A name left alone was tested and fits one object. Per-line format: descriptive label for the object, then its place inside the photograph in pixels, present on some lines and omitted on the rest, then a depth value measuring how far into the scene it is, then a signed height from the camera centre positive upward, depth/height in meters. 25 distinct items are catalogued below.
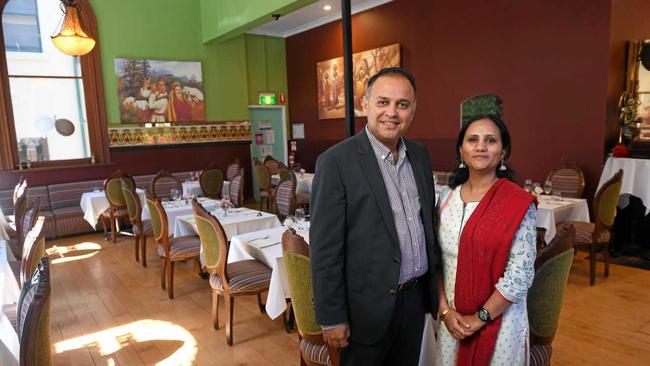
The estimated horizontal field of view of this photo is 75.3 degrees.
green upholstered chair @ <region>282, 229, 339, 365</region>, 2.09 -0.84
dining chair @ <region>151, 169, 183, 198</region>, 6.22 -0.76
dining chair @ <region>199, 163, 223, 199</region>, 6.79 -0.80
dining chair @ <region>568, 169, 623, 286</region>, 4.03 -0.97
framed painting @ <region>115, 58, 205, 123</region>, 7.53 +0.80
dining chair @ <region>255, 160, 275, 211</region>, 7.54 -0.92
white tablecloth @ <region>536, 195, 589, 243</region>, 4.04 -0.92
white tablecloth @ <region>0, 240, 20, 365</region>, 1.88 -0.89
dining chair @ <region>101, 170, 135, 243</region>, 6.01 -0.92
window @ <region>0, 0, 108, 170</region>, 6.63 +0.60
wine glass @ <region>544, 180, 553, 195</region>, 4.66 -0.74
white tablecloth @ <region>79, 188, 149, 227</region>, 6.22 -1.03
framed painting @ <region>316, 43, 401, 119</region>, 7.32 +1.02
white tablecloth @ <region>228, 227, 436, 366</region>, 2.15 -1.00
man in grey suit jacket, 1.51 -0.38
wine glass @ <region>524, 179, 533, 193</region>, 4.75 -0.73
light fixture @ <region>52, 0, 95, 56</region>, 5.19 +1.25
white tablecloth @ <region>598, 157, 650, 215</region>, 4.71 -0.65
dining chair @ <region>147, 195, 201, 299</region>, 4.00 -1.09
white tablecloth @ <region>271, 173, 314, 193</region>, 7.12 -0.91
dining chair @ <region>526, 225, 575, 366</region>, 1.88 -0.77
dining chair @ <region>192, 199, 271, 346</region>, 3.13 -1.09
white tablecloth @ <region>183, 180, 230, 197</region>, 6.84 -0.91
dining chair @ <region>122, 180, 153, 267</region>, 4.96 -1.00
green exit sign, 9.43 +0.70
